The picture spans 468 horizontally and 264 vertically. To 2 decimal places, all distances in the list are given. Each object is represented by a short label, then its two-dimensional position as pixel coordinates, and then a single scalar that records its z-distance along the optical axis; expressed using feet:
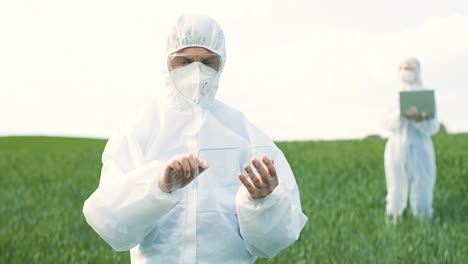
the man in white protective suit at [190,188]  8.07
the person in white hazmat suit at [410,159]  26.35
